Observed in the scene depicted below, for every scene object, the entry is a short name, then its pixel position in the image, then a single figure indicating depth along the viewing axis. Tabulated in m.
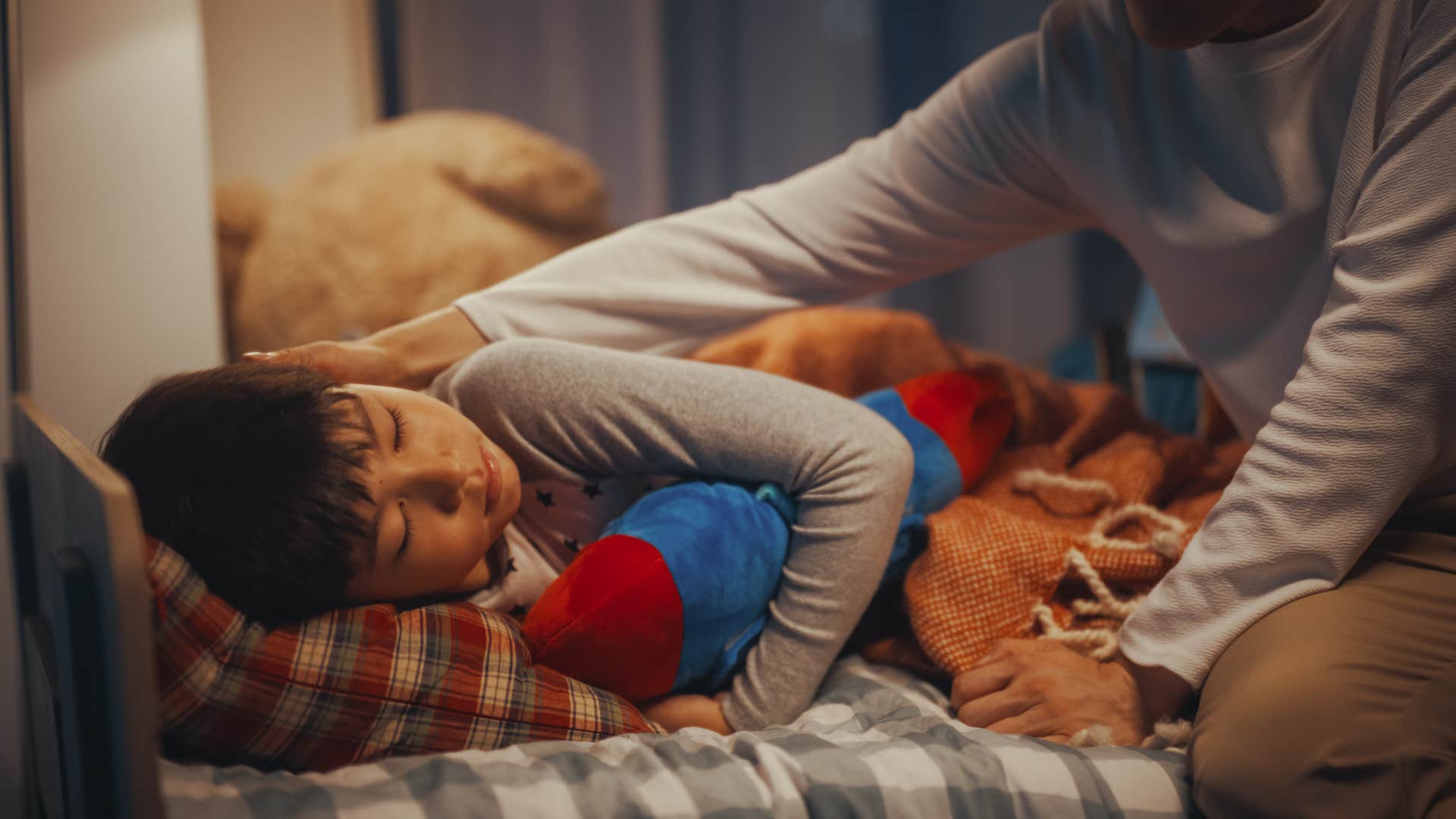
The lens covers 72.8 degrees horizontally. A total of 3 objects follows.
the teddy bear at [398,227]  1.84
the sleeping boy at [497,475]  0.65
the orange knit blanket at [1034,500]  0.85
